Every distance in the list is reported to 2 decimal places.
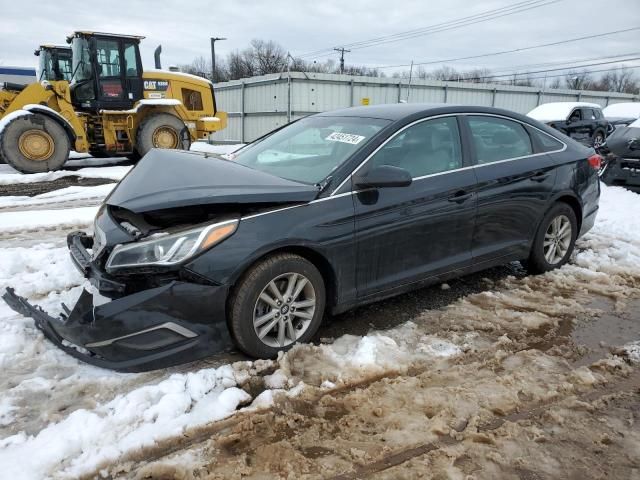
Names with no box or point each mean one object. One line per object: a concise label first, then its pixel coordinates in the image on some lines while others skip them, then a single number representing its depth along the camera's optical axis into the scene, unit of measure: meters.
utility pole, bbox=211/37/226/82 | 47.31
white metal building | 20.14
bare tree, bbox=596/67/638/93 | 73.19
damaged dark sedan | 2.82
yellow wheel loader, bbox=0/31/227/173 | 11.05
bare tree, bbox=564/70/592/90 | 63.97
